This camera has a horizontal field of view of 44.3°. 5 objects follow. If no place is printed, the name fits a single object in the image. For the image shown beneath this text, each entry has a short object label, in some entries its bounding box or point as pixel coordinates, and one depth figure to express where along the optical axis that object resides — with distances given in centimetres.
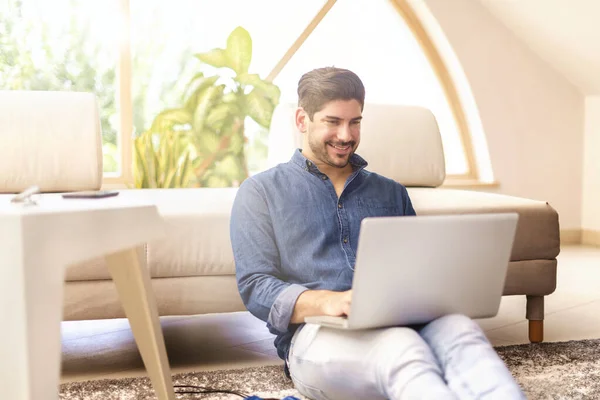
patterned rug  193
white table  91
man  135
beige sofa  227
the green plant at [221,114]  465
